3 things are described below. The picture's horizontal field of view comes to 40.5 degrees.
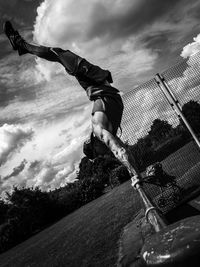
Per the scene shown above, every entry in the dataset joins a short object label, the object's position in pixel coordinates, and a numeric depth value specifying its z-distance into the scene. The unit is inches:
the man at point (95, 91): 92.6
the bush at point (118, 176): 1116.5
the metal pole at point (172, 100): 224.8
